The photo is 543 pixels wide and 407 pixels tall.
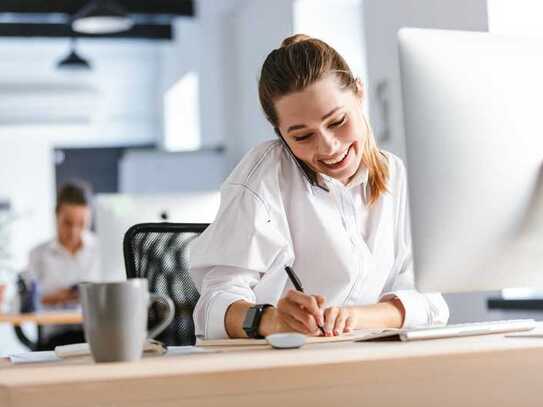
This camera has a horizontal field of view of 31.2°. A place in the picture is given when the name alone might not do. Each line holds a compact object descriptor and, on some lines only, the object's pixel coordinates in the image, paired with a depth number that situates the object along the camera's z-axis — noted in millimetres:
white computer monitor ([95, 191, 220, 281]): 3189
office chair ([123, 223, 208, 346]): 2240
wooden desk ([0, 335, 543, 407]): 938
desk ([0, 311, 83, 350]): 5180
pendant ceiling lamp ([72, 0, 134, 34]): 7398
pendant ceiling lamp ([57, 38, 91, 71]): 9320
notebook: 1492
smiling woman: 1841
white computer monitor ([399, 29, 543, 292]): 1348
